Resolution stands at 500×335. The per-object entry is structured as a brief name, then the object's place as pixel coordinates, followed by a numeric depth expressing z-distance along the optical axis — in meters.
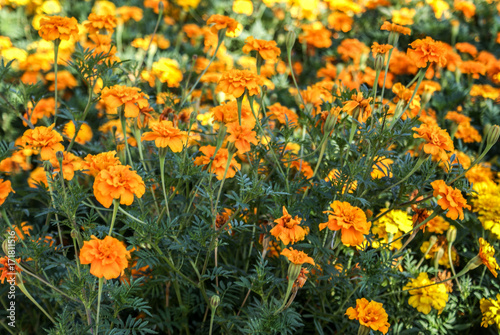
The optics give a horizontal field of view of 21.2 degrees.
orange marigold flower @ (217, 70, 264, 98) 1.17
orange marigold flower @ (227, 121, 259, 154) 1.14
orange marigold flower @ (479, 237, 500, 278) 1.19
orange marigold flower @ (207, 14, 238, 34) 1.26
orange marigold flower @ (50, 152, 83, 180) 1.16
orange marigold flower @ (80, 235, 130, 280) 1.07
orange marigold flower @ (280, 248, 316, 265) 1.11
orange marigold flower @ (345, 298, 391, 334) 1.15
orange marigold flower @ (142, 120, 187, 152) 1.13
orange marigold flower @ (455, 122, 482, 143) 1.46
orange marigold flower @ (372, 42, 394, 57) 1.22
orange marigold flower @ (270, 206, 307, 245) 1.13
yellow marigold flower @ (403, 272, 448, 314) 1.24
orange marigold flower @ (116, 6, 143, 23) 1.83
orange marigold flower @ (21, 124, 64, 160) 1.15
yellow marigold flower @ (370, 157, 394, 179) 1.21
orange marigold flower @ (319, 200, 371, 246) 1.12
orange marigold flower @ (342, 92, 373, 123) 1.18
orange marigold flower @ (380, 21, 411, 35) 1.25
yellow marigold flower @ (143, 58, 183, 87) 1.49
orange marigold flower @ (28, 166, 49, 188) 1.24
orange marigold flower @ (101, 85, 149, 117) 1.14
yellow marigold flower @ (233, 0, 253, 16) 2.11
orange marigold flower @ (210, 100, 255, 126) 1.16
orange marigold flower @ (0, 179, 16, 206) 1.15
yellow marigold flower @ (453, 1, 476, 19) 2.29
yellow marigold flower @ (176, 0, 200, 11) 2.26
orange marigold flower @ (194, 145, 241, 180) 1.18
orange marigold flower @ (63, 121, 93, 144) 1.44
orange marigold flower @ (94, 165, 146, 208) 1.08
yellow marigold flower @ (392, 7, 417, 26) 2.03
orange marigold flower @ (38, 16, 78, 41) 1.21
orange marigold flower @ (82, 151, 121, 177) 1.12
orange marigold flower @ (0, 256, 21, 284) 1.12
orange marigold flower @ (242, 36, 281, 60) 1.23
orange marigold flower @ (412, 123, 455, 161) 1.15
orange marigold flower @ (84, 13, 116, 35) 1.29
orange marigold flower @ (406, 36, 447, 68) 1.21
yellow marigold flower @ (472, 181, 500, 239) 1.29
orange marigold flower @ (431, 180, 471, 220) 1.15
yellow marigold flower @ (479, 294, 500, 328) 1.24
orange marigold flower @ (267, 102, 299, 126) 1.29
